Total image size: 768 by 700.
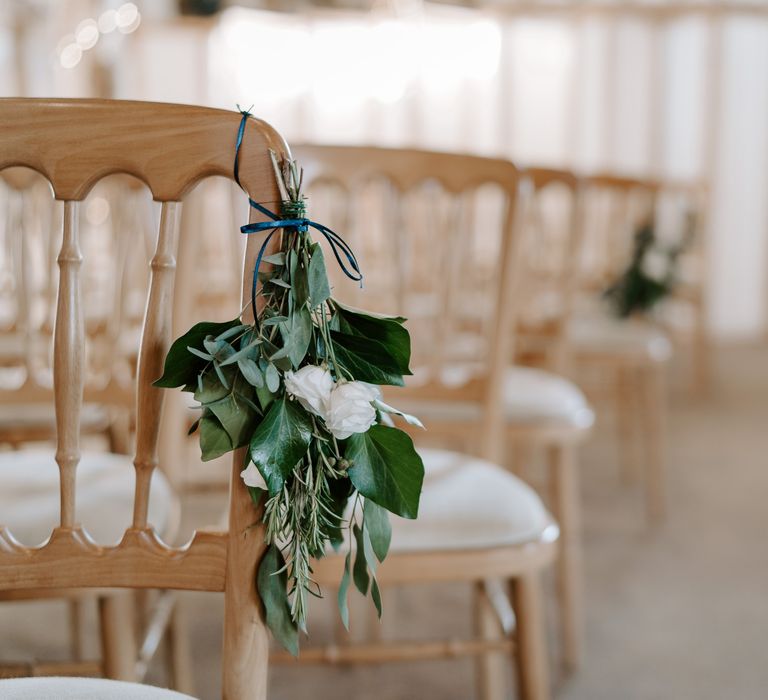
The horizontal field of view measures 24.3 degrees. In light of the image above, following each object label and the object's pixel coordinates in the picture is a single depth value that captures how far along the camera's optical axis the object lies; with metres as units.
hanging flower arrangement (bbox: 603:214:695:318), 3.53
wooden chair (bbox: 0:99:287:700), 1.25
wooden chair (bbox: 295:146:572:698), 1.78
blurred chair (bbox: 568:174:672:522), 3.23
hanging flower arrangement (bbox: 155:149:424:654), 1.21
